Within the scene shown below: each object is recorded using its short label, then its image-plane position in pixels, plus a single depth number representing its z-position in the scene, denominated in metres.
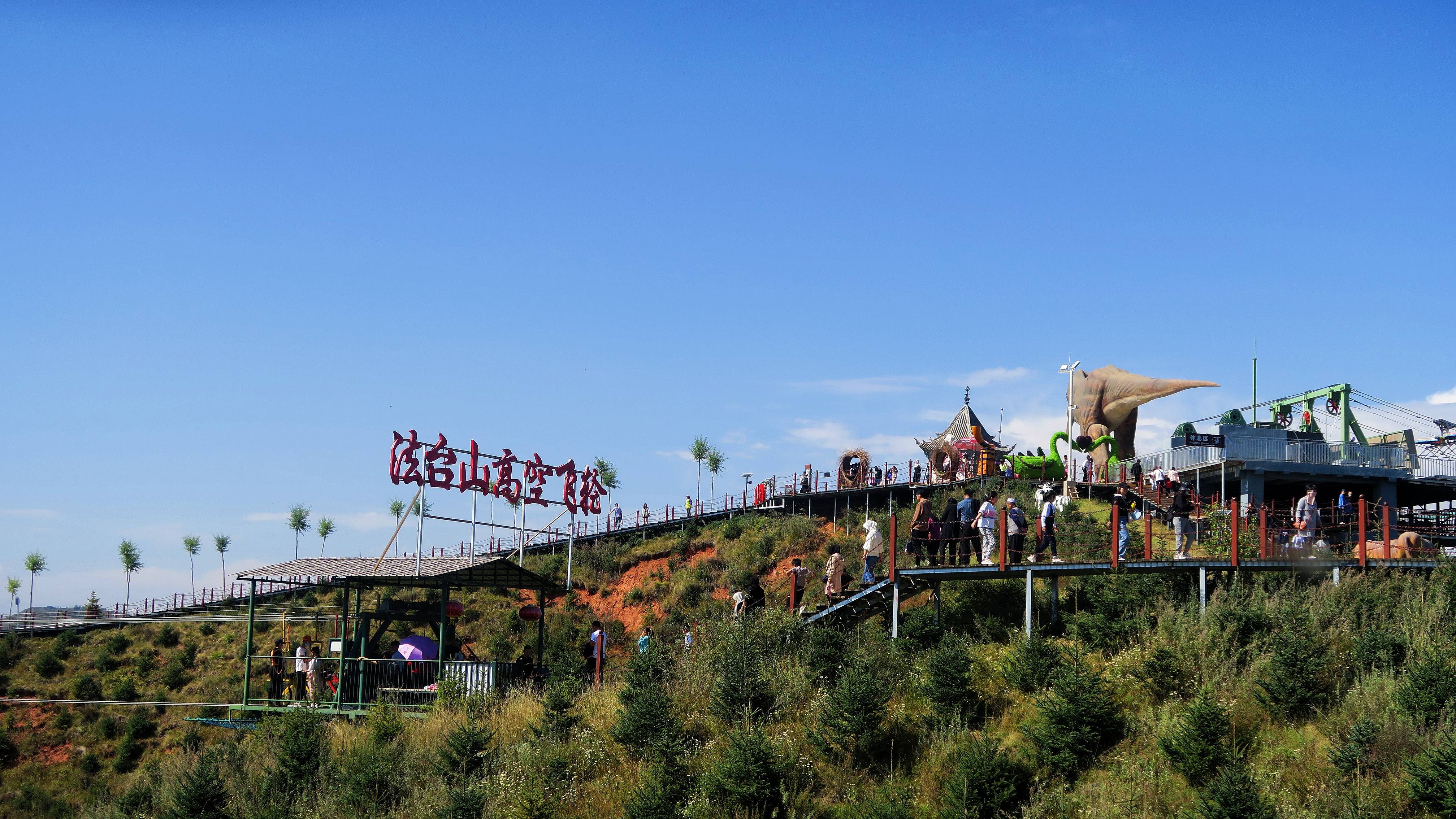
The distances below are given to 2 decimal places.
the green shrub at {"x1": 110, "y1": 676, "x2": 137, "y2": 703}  47.34
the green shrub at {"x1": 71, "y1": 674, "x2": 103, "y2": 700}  48.19
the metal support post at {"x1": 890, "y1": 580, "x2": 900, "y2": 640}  22.34
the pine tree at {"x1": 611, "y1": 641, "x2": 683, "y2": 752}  18.75
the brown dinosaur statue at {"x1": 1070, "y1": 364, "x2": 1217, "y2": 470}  43.34
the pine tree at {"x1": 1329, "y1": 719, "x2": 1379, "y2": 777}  14.49
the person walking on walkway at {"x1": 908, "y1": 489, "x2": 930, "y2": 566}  22.81
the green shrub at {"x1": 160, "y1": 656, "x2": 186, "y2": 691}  48.09
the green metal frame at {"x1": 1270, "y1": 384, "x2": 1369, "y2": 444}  37.91
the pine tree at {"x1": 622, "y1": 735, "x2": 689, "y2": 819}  16.31
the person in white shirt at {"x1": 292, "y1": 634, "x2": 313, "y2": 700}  24.03
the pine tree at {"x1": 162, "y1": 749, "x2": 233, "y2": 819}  18.78
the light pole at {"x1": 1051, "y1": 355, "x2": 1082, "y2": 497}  36.69
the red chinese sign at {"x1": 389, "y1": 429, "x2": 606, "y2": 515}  26.62
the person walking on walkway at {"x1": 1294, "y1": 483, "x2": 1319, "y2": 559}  22.22
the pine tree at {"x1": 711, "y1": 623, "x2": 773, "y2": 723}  19.50
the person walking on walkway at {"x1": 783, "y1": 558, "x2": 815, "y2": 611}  24.70
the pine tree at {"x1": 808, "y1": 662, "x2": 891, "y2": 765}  17.77
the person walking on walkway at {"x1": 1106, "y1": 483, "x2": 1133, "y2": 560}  21.25
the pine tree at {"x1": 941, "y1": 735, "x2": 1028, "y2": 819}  15.55
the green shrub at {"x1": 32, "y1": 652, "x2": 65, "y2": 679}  51.12
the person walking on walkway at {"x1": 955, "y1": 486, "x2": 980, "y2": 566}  23.02
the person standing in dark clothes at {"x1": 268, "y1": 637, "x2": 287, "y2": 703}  24.25
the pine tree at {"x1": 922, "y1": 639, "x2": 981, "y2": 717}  18.50
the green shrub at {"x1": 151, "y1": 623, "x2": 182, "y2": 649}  52.69
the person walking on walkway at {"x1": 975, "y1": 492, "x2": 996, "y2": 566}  21.77
